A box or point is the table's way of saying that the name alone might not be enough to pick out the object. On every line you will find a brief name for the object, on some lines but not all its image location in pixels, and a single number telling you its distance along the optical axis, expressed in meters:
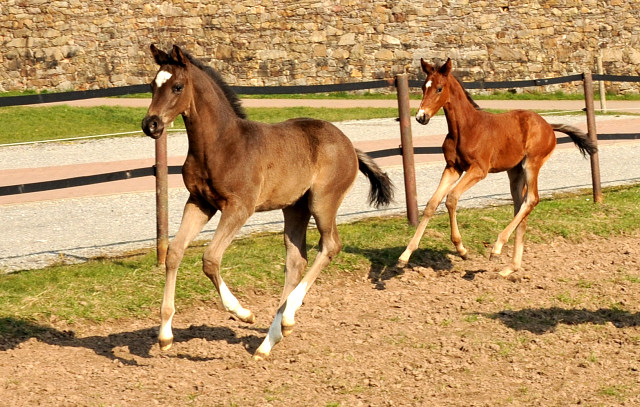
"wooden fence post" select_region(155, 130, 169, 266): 16.50
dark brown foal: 11.69
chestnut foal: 16.23
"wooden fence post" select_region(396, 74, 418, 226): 19.79
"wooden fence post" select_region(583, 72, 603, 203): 22.04
